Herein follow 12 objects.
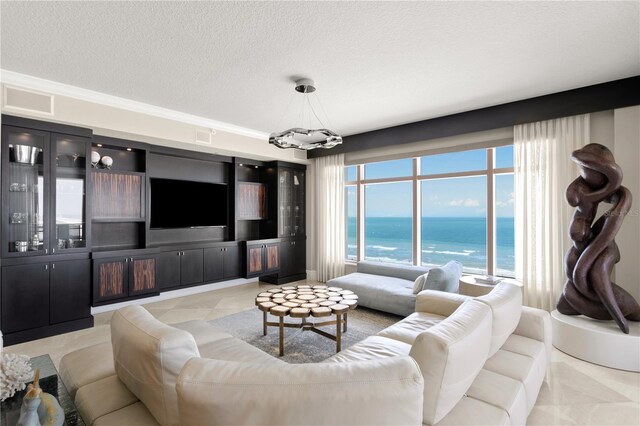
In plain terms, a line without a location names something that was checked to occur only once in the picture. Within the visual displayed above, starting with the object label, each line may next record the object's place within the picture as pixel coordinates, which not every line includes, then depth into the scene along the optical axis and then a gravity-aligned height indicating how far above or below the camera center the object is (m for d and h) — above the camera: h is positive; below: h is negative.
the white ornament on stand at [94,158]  4.18 +0.76
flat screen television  4.90 +0.17
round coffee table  3.01 -0.94
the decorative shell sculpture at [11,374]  1.31 -0.69
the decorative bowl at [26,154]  3.36 +0.67
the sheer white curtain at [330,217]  6.05 -0.06
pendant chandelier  3.25 +0.86
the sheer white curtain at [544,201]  3.71 +0.17
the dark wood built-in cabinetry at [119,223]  3.36 -0.15
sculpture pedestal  2.66 -1.16
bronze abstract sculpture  2.84 -0.27
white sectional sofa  0.87 -0.58
